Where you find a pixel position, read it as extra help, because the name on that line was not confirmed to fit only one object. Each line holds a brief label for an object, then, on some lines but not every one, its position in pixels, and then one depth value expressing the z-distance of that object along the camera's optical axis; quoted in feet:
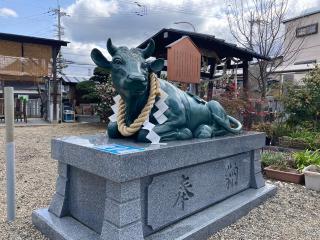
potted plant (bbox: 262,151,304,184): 17.06
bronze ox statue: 9.34
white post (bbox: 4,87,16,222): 10.92
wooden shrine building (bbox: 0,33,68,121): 52.85
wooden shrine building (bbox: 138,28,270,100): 21.62
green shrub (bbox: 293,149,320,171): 18.21
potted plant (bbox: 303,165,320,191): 15.73
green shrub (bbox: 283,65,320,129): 28.96
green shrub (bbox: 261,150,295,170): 18.39
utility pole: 53.31
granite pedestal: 8.03
